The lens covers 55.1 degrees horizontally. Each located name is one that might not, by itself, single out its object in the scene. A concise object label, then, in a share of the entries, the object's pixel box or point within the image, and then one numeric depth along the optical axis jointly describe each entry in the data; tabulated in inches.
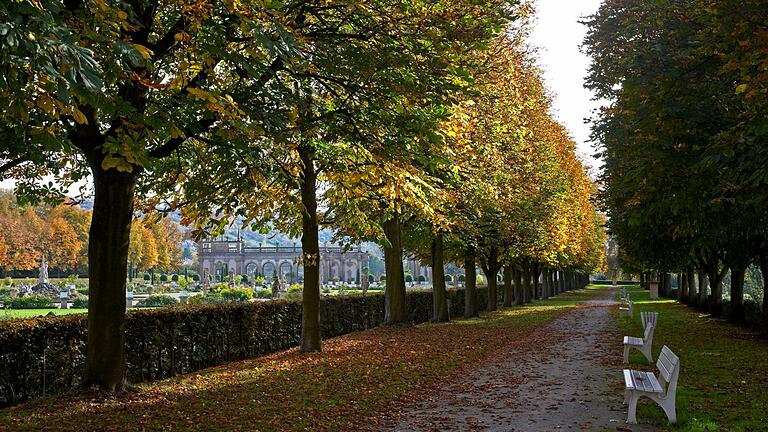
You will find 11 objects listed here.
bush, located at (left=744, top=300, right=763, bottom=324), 976.3
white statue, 2567.4
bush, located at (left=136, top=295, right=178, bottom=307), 1667.1
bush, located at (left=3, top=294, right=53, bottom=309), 1683.1
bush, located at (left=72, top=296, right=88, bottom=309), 1689.5
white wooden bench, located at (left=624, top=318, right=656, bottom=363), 549.3
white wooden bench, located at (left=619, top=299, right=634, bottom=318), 1130.0
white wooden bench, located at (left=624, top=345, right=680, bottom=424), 321.1
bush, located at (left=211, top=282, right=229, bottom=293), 2180.1
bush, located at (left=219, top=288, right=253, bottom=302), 1952.5
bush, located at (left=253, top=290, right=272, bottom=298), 2155.1
